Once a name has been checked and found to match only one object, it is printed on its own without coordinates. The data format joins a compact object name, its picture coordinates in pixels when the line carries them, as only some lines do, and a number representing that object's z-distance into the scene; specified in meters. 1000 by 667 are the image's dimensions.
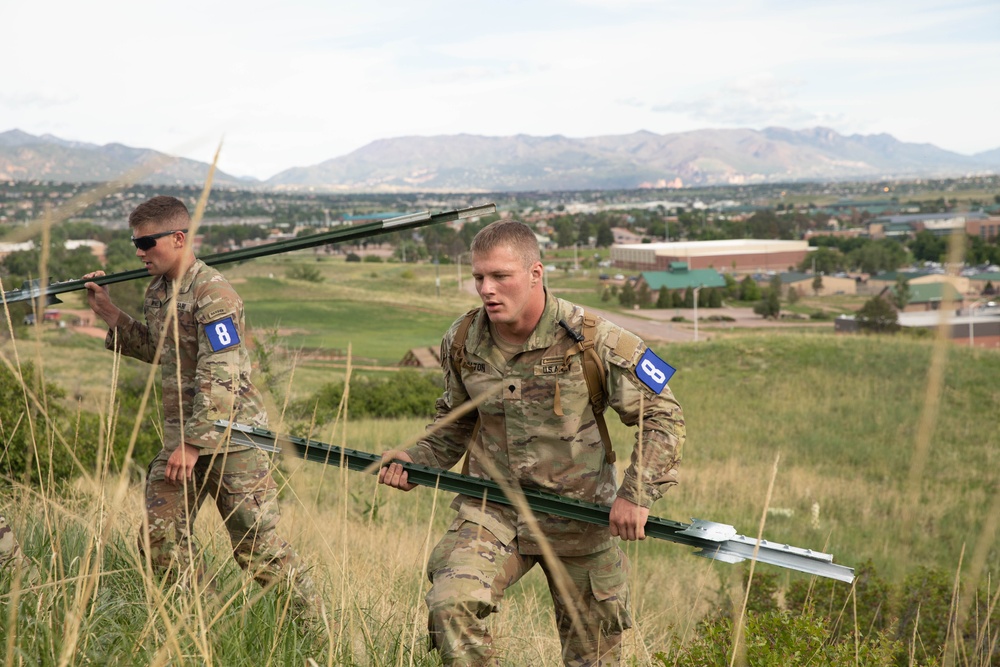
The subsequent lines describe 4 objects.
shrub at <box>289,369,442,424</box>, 26.38
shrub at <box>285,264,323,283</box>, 65.56
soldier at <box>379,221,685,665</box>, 3.44
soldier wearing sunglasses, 4.20
